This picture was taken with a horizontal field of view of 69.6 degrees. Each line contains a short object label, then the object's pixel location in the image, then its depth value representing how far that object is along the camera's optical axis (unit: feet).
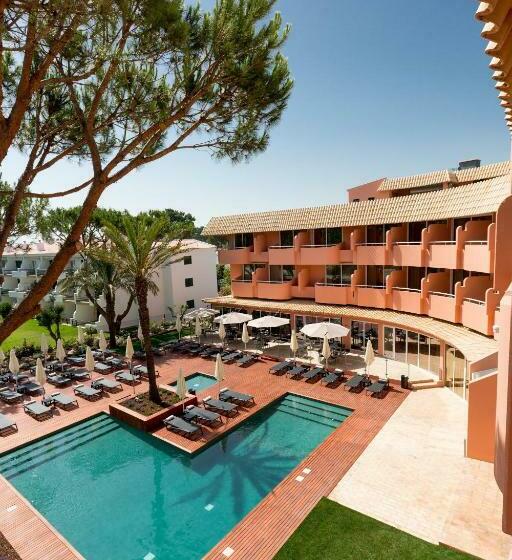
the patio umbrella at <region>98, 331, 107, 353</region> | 81.76
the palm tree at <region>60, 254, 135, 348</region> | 93.56
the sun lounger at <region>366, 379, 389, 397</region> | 62.18
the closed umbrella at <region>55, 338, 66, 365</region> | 74.43
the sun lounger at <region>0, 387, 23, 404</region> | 64.80
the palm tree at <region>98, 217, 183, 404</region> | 58.08
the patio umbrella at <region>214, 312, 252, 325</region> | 86.85
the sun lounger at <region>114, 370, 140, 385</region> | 71.46
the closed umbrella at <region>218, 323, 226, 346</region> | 84.99
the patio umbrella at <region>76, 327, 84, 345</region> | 92.27
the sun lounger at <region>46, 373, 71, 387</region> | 71.82
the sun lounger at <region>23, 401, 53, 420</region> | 58.39
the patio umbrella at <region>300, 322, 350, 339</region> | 71.72
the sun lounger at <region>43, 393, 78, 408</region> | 61.93
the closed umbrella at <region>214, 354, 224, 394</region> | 58.34
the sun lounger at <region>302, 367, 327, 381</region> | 69.97
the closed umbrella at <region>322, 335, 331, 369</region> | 69.31
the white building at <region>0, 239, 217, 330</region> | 124.16
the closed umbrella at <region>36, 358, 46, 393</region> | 59.77
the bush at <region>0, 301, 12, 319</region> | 111.14
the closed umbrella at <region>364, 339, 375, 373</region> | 63.82
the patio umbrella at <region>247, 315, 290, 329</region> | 82.79
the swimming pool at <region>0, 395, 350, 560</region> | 34.76
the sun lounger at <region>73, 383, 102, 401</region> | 65.63
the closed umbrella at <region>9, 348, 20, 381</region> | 65.67
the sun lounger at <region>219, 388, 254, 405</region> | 60.64
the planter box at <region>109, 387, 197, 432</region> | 54.19
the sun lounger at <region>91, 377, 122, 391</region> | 68.80
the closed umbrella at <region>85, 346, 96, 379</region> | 69.36
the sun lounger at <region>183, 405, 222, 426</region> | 54.70
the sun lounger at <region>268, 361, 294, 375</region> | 73.92
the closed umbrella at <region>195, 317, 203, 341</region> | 92.68
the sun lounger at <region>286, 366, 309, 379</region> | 71.77
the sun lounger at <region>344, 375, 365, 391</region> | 64.39
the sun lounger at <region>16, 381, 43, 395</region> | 68.33
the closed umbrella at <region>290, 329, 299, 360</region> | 74.74
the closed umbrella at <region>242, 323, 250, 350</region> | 83.05
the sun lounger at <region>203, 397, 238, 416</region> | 57.41
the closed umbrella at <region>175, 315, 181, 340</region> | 93.47
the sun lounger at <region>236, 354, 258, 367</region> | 80.28
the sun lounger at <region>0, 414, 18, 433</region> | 54.24
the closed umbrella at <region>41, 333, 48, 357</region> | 81.90
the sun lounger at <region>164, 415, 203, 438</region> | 51.70
